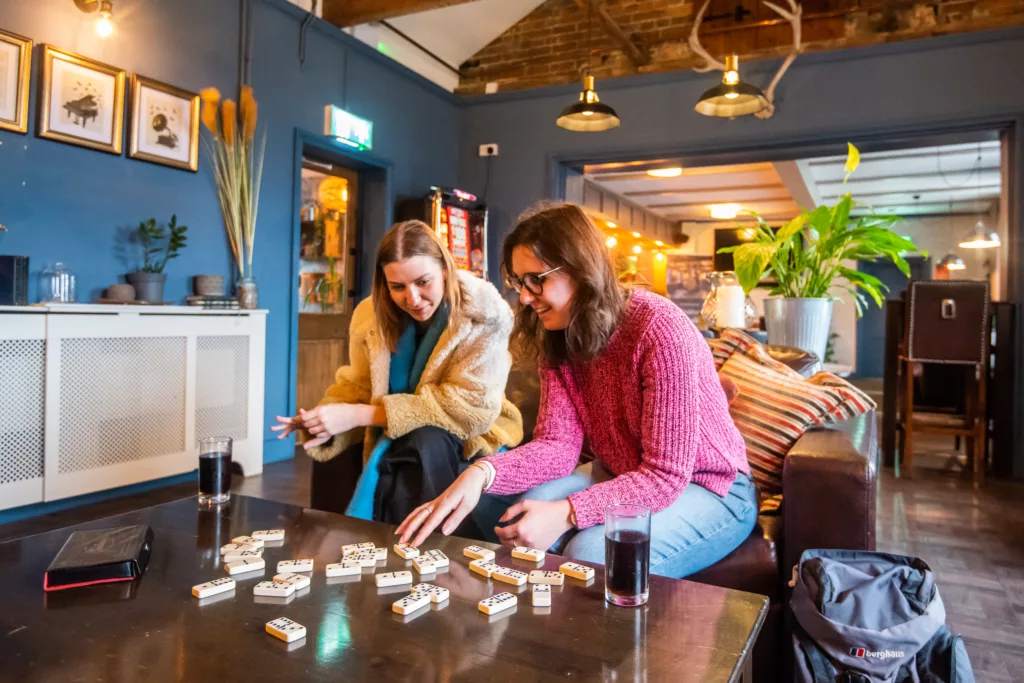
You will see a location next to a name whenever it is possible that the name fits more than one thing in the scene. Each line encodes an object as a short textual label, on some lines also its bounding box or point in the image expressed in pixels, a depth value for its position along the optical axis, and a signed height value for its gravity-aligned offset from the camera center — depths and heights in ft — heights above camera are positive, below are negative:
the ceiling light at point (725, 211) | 30.42 +5.77
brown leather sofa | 4.53 -1.20
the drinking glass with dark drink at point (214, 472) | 4.54 -0.99
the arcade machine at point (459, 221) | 16.51 +2.68
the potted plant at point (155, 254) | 10.61 +1.05
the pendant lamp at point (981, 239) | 27.20 +4.38
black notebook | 3.08 -1.12
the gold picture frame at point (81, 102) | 9.81 +3.13
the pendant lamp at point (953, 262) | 30.32 +3.77
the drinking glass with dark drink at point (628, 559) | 2.94 -0.95
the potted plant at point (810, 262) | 9.68 +1.17
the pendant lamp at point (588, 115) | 13.47 +4.31
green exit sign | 14.44 +4.22
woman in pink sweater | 4.09 -0.58
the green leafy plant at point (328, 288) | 16.79 +0.90
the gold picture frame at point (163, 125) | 10.90 +3.15
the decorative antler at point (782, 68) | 13.58 +5.90
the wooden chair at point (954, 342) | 13.12 +0.11
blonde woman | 5.79 -0.58
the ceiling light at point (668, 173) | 23.01 +5.56
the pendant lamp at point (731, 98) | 12.06 +4.30
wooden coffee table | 2.39 -1.17
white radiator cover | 8.83 -1.09
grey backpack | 3.92 -1.60
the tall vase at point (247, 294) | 12.14 +0.50
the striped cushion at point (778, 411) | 5.68 -0.57
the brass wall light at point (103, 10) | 10.07 +4.49
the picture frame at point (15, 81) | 9.35 +3.17
